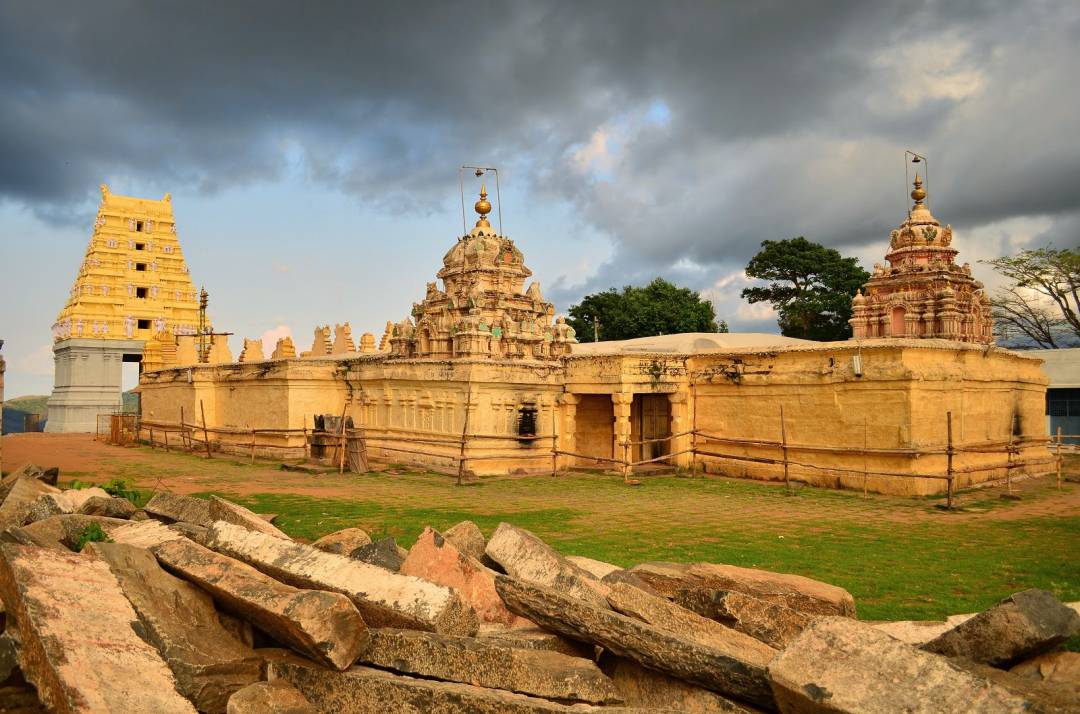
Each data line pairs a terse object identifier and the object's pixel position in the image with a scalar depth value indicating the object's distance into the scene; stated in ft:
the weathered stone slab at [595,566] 24.65
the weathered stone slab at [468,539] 24.36
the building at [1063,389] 101.50
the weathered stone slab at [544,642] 16.35
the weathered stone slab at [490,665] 14.47
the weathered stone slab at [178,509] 26.53
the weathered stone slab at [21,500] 25.66
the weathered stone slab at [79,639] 13.50
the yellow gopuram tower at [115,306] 133.49
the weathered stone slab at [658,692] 14.40
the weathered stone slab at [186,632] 15.00
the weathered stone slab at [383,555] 21.30
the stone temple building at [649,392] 54.80
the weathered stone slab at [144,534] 21.44
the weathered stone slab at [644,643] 14.10
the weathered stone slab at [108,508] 27.09
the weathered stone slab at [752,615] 17.24
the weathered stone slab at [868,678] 12.18
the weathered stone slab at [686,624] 16.14
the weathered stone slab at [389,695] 13.91
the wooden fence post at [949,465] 44.98
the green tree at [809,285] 145.38
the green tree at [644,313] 153.48
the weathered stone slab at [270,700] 14.20
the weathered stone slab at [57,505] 26.16
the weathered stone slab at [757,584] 19.25
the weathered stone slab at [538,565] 19.39
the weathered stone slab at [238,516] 24.62
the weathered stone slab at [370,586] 16.35
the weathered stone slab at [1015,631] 14.76
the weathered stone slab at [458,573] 19.63
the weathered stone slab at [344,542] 23.32
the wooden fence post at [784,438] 54.58
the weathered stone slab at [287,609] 15.02
